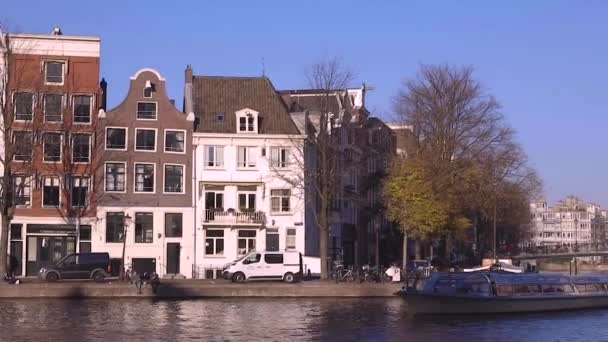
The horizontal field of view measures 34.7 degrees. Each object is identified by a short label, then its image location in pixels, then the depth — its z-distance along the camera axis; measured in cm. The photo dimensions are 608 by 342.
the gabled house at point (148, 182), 7550
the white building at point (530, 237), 15632
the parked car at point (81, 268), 6481
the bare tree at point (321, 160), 6921
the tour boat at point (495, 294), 4794
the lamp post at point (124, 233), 6962
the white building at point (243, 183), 7669
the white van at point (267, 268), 6662
